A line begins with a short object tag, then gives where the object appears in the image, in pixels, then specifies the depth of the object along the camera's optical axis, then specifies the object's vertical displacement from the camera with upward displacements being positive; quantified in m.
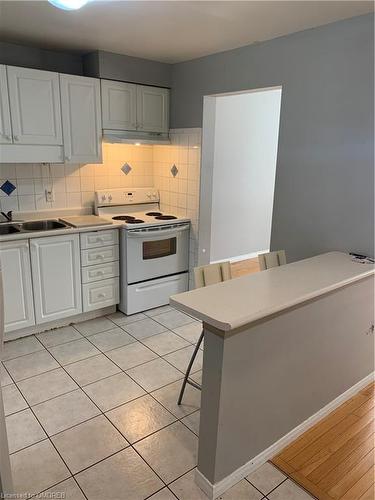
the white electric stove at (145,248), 3.44 -0.79
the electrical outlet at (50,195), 3.46 -0.31
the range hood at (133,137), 3.38 +0.24
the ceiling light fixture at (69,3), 1.73 +0.71
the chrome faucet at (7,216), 3.23 -0.47
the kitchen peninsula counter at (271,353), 1.62 -0.90
